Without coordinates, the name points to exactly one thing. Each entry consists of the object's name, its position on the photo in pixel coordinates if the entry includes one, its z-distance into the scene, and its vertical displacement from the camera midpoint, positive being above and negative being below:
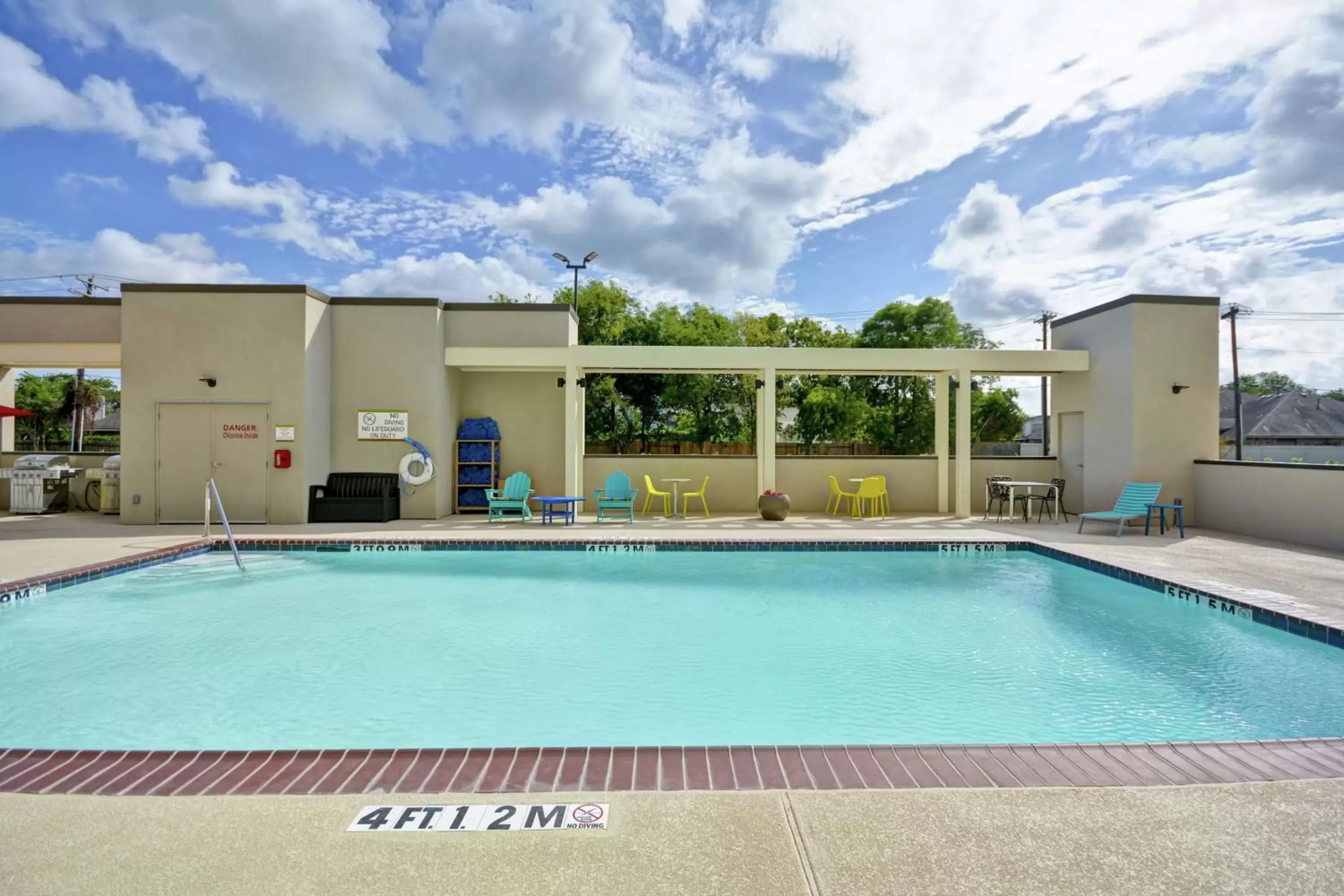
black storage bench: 10.52 -0.64
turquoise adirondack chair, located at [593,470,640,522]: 10.84 -0.64
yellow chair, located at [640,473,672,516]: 11.63 -0.71
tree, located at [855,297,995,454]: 23.25 +2.43
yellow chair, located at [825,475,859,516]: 12.12 -0.73
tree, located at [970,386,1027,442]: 27.92 +1.61
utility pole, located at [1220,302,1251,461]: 23.78 +2.84
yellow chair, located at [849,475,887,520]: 11.85 -0.60
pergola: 11.25 +1.50
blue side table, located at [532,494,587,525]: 10.23 -0.78
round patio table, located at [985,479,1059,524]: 11.39 -0.65
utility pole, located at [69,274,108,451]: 28.16 +1.31
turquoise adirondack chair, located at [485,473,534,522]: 10.65 -0.63
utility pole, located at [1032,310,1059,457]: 16.39 +2.50
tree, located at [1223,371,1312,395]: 55.97 +5.98
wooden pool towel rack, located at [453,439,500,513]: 12.00 -0.28
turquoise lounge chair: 9.79 -0.70
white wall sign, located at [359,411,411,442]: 11.03 +0.48
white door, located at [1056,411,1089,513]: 12.48 -0.05
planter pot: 11.02 -0.82
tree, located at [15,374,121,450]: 32.62 +2.41
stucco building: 10.23 +1.08
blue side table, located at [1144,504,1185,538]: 9.65 -0.87
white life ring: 11.03 -0.21
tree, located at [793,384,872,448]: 22.30 +1.27
